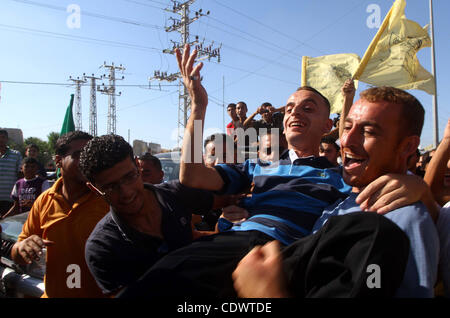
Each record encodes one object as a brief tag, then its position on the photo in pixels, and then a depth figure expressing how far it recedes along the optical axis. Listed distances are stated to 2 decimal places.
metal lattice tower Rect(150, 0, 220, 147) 22.27
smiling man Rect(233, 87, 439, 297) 1.26
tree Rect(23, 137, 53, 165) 48.47
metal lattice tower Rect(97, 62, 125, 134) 37.38
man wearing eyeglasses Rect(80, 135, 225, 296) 1.95
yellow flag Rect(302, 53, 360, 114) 4.11
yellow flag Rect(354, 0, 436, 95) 3.76
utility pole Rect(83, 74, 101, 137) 39.56
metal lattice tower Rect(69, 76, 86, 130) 43.62
